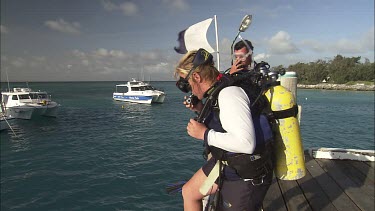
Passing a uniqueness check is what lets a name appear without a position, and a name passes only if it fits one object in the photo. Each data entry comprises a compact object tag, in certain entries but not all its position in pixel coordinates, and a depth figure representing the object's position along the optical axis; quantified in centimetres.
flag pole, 565
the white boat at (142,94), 5503
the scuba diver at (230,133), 223
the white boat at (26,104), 3494
